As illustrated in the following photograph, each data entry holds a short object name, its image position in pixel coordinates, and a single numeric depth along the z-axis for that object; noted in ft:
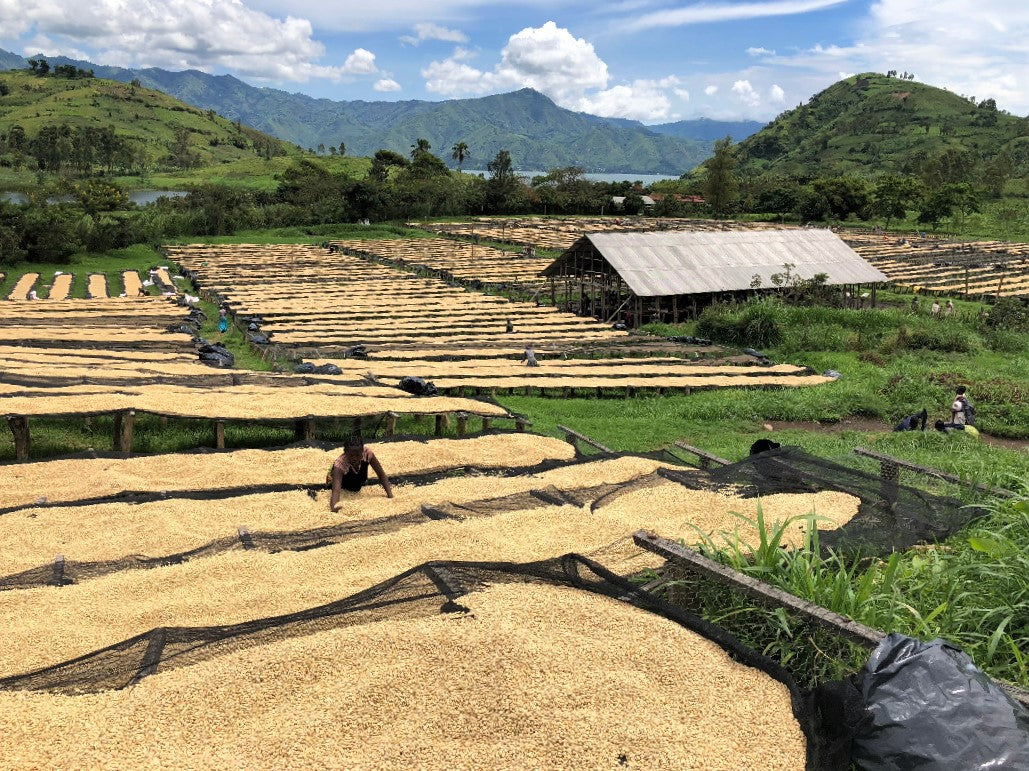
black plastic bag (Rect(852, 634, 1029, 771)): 11.50
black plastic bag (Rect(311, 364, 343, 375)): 55.36
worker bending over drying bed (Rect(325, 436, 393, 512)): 25.94
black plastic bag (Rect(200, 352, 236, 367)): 58.36
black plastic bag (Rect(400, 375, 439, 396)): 50.26
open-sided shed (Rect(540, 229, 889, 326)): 95.96
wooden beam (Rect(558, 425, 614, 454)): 37.29
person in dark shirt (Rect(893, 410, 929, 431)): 47.97
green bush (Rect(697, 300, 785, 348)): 80.23
